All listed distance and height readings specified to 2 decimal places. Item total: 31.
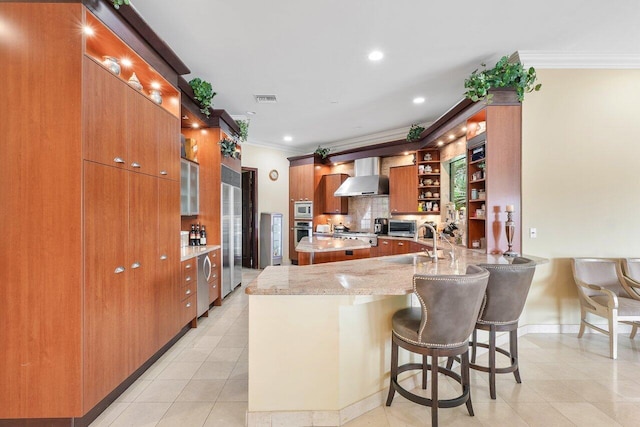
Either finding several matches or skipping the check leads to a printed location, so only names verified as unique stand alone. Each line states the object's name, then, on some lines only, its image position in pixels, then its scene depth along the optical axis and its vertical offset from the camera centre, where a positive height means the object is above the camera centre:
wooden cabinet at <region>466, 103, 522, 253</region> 3.33 +0.51
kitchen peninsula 1.83 -0.85
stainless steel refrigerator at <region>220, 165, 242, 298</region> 4.50 -0.27
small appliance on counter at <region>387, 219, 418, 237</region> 5.74 -0.29
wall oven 7.19 -0.40
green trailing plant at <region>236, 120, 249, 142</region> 5.02 +1.44
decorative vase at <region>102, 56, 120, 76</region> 2.15 +1.08
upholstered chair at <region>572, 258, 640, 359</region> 2.85 -0.77
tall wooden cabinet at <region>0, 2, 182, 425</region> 1.71 -0.02
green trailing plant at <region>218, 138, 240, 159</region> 4.37 +0.98
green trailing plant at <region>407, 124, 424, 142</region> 5.45 +1.46
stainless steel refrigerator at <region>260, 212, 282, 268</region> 6.96 -0.61
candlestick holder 3.25 -0.21
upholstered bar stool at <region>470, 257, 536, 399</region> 2.11 -0.63
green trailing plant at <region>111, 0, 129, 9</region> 1.91 +1.34
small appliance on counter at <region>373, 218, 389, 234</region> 6.28 -0.29
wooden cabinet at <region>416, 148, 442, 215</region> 5.55 +0.60
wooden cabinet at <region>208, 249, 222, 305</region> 4.08 -0.94
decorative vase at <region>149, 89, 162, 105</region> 2.82 +1.11
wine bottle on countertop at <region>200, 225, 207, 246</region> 4.12 -0.35
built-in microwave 7.15 +0.06
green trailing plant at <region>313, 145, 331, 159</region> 7.17 +1.45
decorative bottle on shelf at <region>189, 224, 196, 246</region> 4.07 -0.35
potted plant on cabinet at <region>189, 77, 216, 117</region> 3.56 +1.46
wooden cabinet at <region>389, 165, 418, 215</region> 5.72 +0.45
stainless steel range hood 6.21 +0.67
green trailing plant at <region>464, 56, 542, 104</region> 3.13 +1.40
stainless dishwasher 3.63 -0.85
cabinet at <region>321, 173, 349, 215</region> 7.02 +0.35
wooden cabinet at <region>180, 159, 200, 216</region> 3.65 +0.32
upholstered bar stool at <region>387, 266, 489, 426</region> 1.65 -0.63
